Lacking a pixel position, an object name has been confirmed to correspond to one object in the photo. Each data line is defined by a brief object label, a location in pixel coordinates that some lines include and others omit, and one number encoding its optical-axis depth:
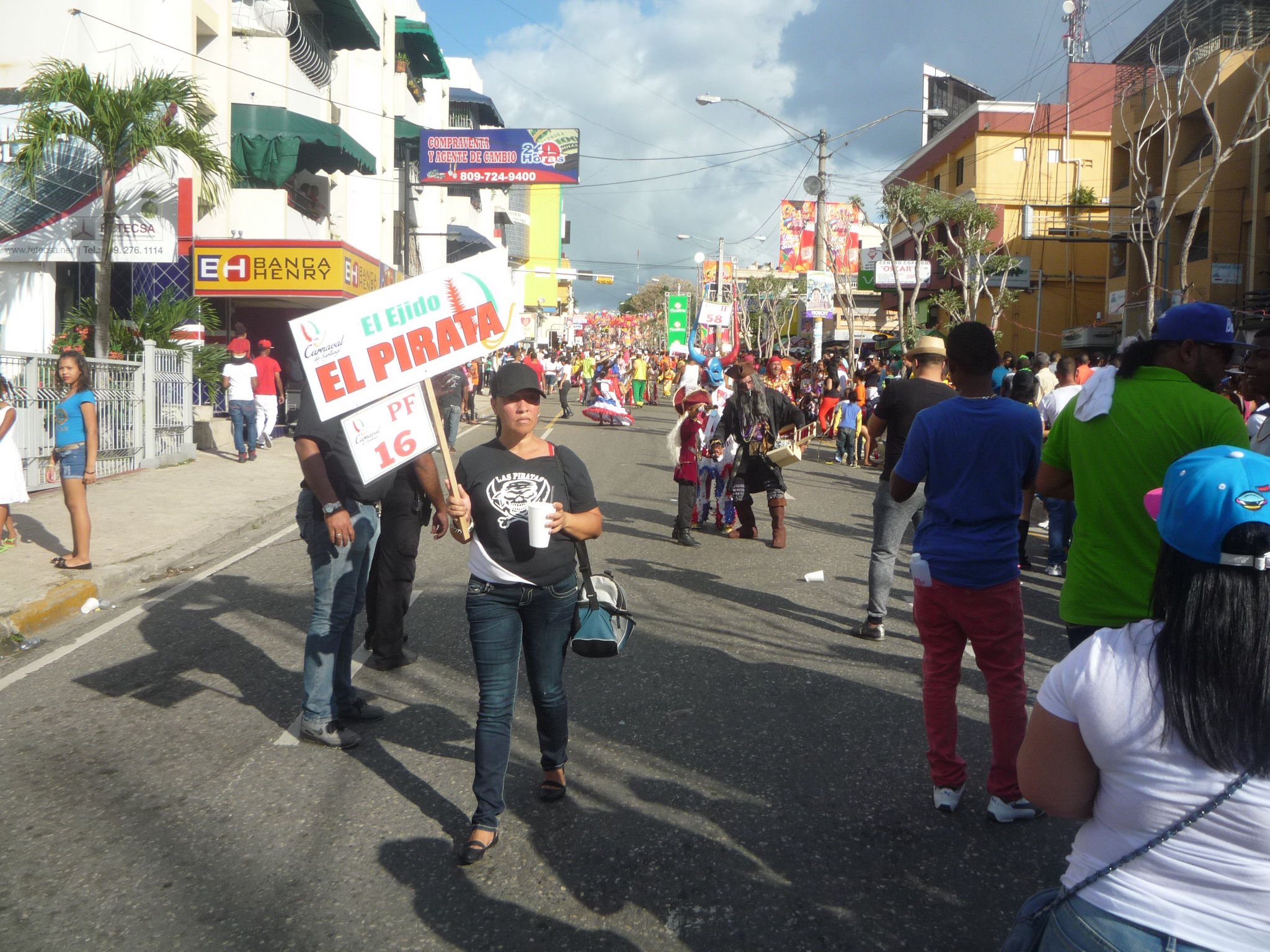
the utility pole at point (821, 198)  25.53
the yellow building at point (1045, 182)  40.97
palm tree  15.88
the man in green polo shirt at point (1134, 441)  3.40
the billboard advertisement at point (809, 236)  46.09
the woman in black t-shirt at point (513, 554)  3.85
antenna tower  46.81
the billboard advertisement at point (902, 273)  38.28
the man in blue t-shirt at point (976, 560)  4.15
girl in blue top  8.51
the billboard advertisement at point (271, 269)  21.25
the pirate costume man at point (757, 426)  10.20
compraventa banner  37.47
